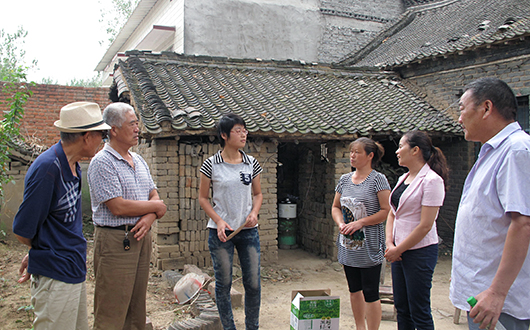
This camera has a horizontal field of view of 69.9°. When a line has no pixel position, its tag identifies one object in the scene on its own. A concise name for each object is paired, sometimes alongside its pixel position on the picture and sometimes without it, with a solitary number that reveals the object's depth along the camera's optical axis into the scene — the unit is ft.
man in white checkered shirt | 8.66
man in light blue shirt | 5.75
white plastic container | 16.56
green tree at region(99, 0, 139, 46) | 91.04
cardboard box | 10.64
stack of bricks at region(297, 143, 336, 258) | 26.05
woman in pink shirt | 9.57
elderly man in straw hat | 7.29
